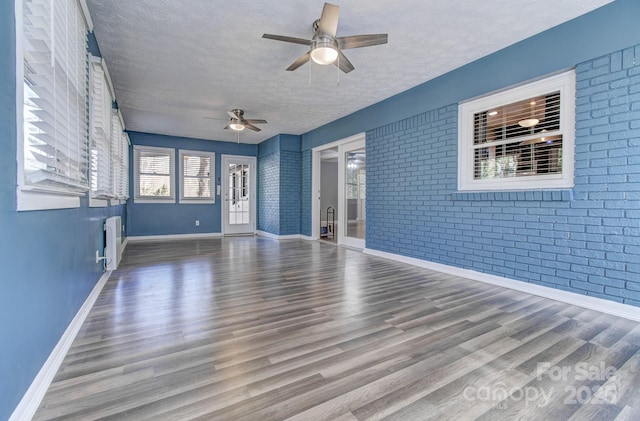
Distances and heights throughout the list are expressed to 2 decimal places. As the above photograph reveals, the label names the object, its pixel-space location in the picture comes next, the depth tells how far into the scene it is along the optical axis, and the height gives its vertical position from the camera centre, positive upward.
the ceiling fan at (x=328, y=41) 2.57 +1.49
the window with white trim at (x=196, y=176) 7.89 +0.81
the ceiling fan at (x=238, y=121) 5.32 +1.54
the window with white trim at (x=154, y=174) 7.36 +0.81
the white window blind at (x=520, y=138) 2.97 +0.78
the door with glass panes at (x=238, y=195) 8.44 +0.34
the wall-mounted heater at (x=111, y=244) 3.39 -0.44
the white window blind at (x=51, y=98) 1.36 +0.58
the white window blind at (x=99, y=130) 2.77 +0.76
